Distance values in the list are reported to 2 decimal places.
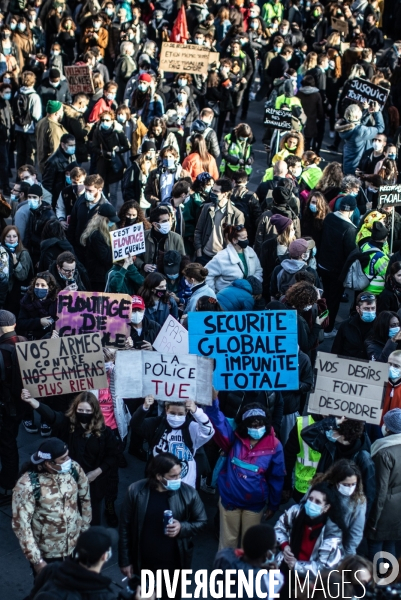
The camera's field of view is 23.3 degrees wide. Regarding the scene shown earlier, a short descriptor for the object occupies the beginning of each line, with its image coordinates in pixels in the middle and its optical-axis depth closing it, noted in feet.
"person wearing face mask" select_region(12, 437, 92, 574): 21.21
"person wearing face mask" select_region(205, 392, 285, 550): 23.52
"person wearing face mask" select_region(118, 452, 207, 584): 20.83
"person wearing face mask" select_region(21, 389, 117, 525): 24.08
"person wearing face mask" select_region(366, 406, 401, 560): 23.43
